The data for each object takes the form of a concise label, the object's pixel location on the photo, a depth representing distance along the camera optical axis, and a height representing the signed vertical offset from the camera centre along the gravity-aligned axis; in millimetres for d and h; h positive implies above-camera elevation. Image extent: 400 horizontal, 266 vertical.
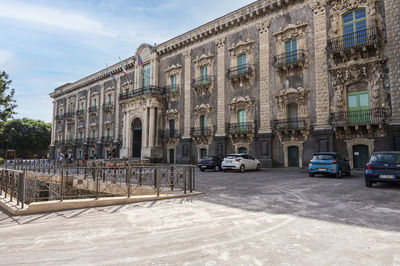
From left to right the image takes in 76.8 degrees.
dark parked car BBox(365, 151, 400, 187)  9953 -726
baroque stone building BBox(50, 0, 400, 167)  16922 +5621
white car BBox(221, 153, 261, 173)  18547 -915
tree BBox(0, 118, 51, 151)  55750 +3711
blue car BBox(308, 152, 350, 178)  14016 -812
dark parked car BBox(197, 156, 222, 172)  20391 -1030
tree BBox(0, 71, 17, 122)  29720 +6007
